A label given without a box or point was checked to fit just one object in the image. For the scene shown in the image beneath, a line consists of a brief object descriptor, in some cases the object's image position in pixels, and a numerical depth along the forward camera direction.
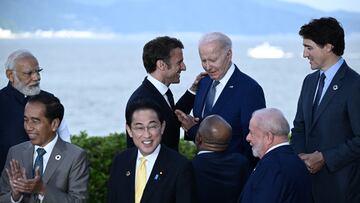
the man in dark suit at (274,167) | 6.39
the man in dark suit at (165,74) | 8.00
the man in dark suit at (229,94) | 7.96
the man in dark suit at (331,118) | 7.60
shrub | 10.77
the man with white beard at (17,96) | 7.99
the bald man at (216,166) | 7.08
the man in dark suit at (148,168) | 6.51
